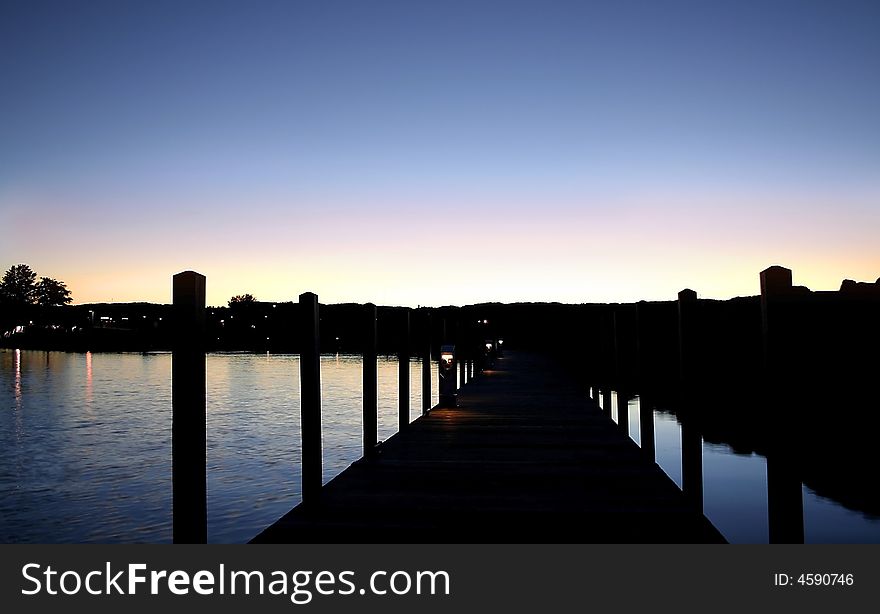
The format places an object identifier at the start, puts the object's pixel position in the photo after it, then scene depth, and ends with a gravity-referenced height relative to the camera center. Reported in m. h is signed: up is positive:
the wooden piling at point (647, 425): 8.71 -1.19
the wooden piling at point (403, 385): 11.09 -0.81
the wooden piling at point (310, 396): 6.07 -0.52
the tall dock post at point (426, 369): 13.98 -0.75
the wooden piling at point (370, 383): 8.24 -0.56
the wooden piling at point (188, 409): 4.15 -0.42
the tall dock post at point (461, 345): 21.80 -0.41
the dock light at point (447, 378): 14.42 -1.07
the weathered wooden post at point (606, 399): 15.00 -1.44
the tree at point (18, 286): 193.75 +13.48
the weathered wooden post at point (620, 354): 12.08 -0.42
